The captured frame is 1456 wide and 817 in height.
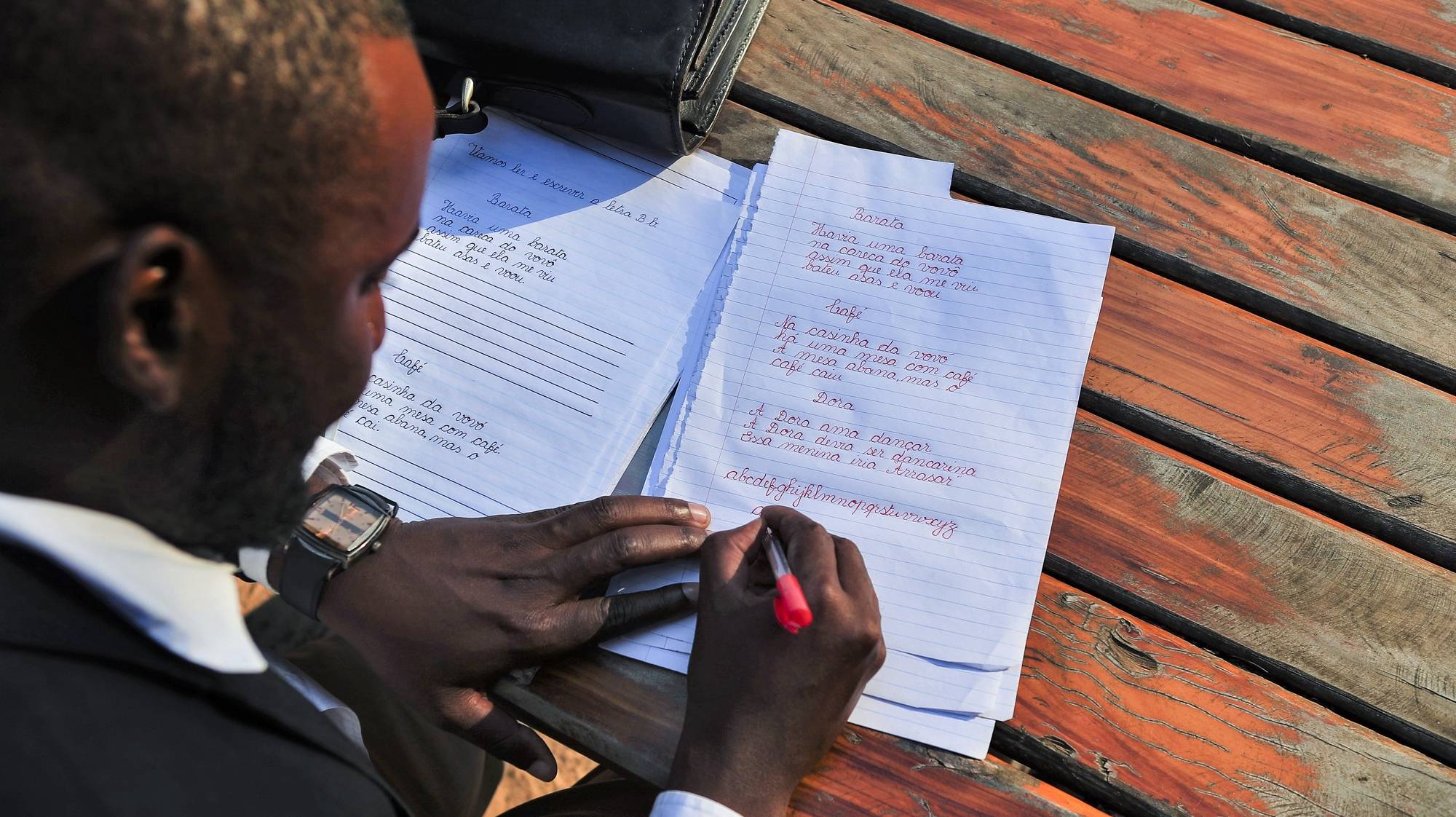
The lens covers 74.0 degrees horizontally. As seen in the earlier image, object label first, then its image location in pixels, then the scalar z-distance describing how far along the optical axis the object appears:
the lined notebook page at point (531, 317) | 1.00
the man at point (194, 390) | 0.50
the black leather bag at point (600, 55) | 1.06
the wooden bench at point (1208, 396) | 0.85
